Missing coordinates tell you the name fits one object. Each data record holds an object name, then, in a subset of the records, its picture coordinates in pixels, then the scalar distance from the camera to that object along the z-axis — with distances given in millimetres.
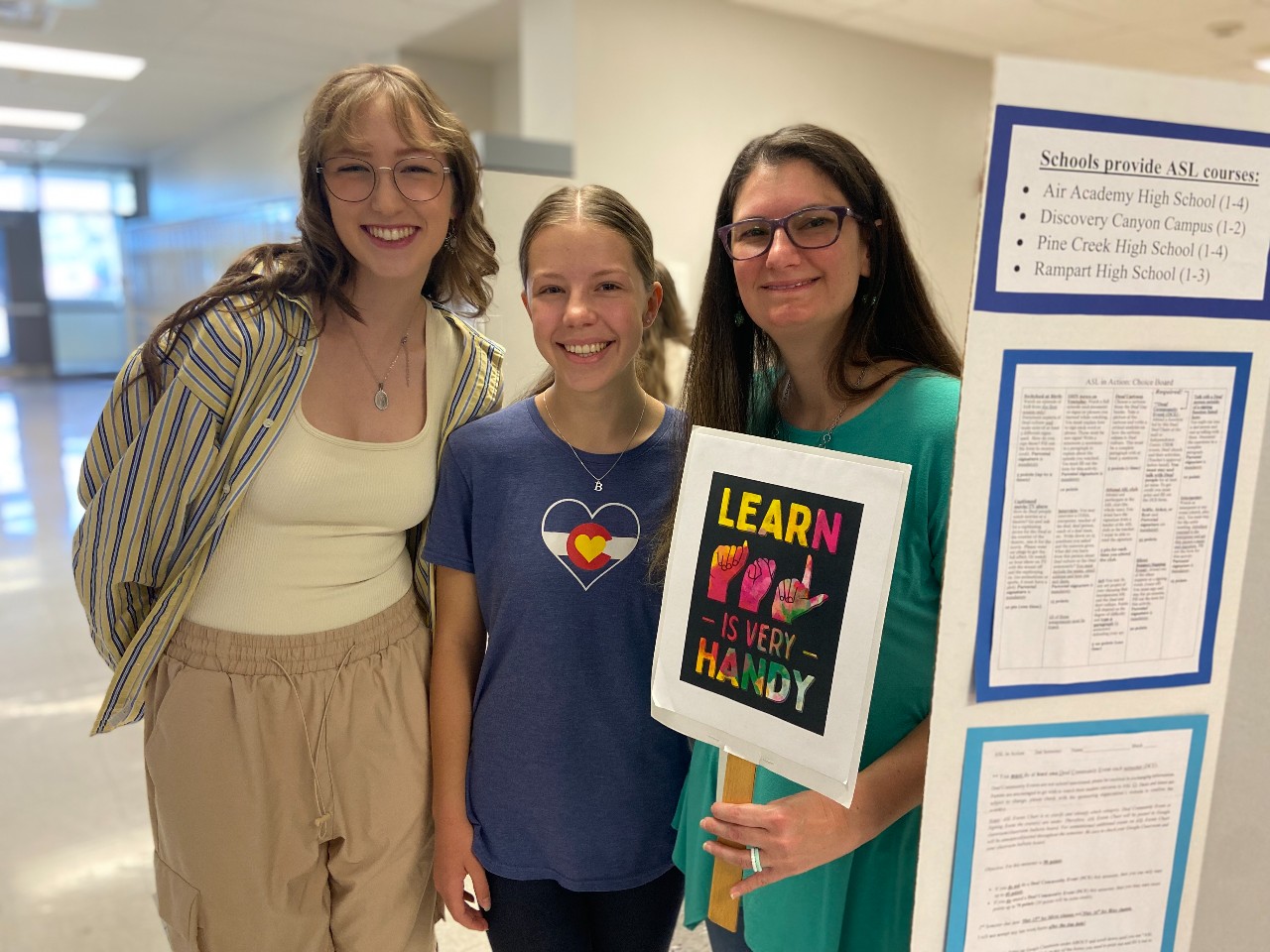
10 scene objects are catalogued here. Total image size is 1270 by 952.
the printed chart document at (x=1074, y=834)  785
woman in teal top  935
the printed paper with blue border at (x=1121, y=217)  685
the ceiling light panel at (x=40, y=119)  9516
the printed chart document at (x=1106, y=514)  727
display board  696
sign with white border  806
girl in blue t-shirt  1241
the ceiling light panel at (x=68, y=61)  6867
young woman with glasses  1332
